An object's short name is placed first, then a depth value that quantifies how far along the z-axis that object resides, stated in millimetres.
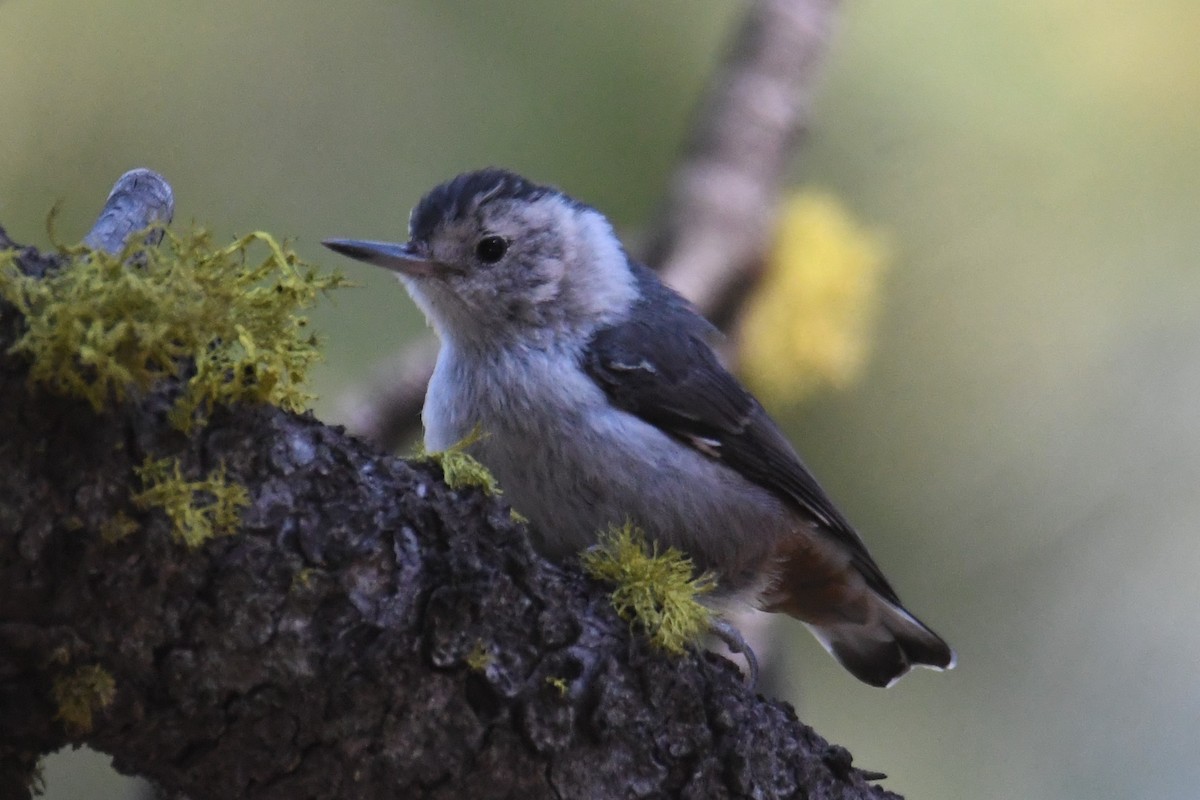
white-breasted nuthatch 5109
